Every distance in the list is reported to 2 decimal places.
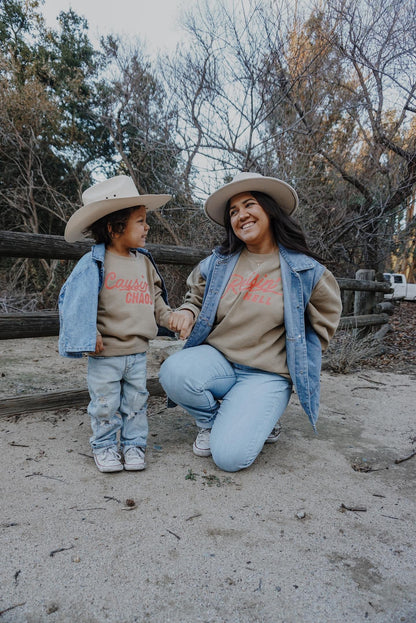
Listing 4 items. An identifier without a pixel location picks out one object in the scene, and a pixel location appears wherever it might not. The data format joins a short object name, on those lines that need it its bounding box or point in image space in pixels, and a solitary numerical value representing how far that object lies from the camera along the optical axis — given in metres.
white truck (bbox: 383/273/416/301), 16.97
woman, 2.43
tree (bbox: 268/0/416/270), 6.71
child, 2.17
